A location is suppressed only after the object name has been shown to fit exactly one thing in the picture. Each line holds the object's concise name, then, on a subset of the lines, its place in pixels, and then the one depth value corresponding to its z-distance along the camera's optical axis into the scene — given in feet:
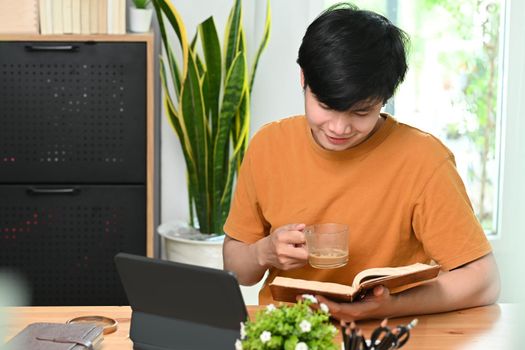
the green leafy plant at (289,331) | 4.55
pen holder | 4.77
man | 6.10
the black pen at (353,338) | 4.77
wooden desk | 5.85
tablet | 4.88
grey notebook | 5.46
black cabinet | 11.05
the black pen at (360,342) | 4.77
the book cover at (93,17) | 11.10
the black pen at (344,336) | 4.84
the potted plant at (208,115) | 10.98
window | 11.90
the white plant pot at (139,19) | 11.29
